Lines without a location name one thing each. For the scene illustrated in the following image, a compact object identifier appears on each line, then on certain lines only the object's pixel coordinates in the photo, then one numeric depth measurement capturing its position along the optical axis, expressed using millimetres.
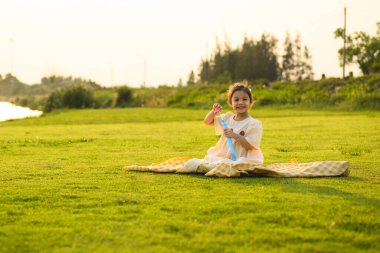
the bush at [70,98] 56812
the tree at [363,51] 55969
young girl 8398
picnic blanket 7703
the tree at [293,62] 66875
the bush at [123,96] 58156
